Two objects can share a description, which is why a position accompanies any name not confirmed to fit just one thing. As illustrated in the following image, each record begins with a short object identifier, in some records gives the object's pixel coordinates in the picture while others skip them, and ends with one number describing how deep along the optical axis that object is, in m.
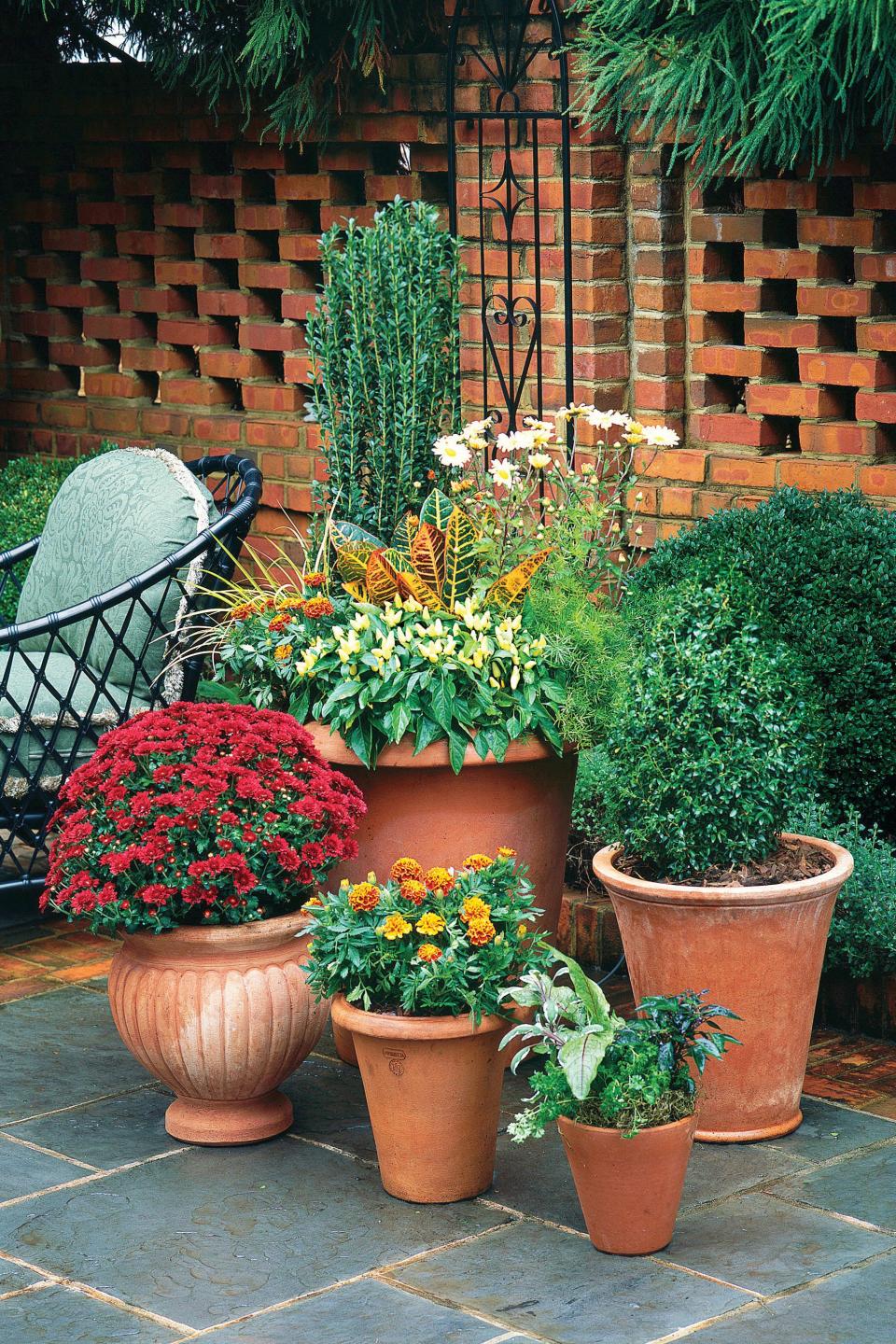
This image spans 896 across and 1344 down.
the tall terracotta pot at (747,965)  5.83
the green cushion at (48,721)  7.71
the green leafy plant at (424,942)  5.41
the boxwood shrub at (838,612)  6.81
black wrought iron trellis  8.45
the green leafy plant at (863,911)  6.57
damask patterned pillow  8.09
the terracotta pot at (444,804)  6.32
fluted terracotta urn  5.83
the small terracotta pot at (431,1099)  5.45
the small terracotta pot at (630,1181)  5.10
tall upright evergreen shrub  8.39
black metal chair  7.66
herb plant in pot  5.09
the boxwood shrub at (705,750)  5.79
